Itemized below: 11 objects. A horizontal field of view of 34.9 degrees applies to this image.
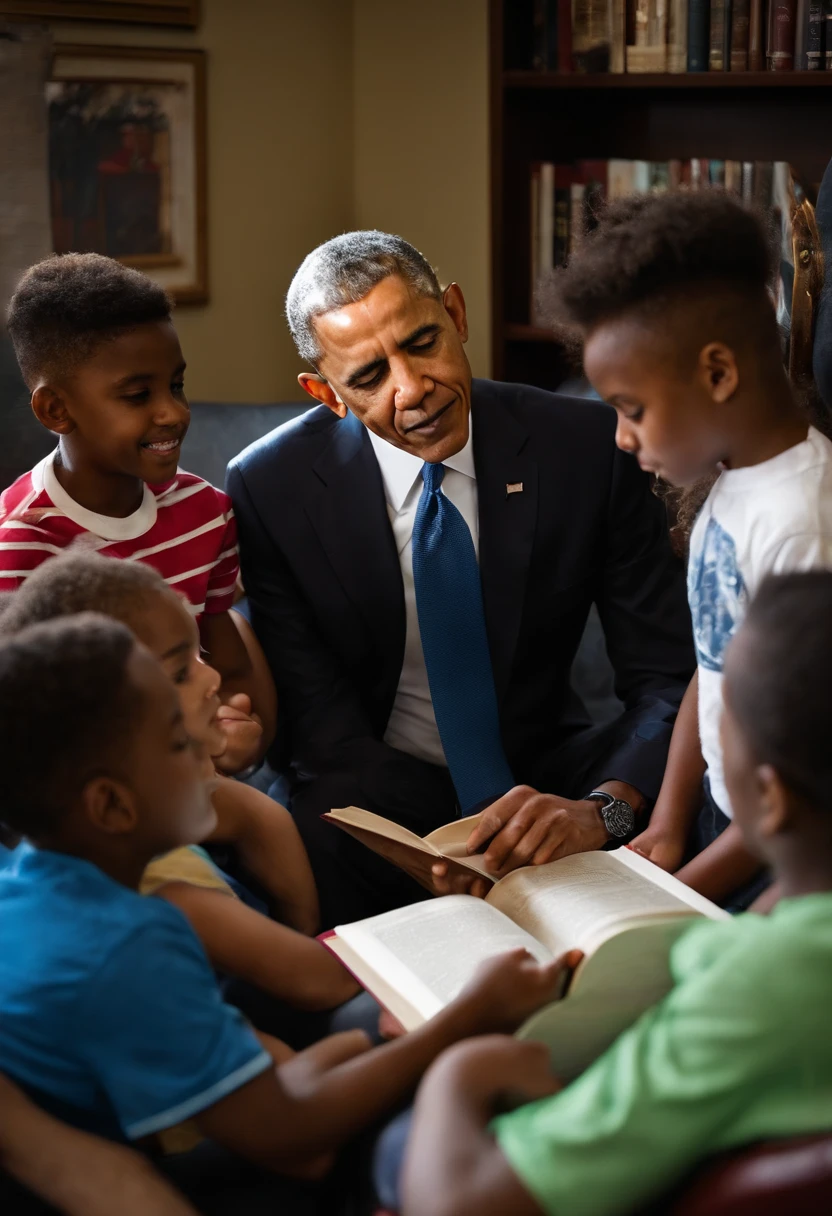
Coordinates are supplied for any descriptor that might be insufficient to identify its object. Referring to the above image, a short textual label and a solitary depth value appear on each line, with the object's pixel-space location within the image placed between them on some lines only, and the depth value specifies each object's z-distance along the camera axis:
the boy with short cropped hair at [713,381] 1.33
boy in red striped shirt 1.77
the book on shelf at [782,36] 2.72
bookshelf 2.90
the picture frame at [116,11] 2.61
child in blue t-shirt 1.10
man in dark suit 1.85
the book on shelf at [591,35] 2.82
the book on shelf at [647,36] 2.80
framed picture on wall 2.77
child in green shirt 0.95
